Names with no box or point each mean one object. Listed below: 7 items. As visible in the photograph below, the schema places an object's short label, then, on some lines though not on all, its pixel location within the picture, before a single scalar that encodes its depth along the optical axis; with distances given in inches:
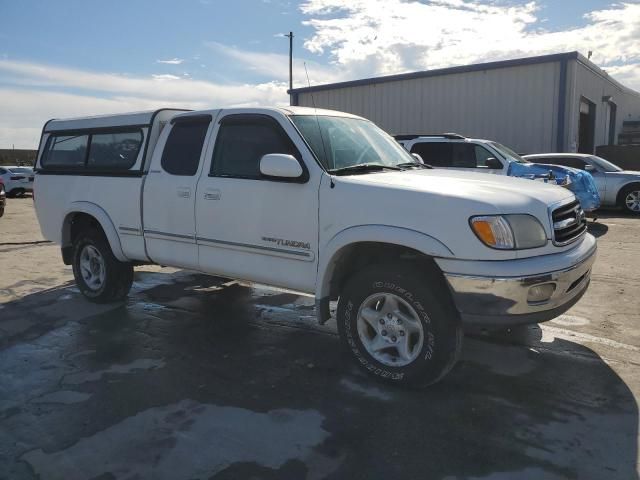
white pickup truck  132.0
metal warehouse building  691.4
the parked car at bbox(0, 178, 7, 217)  518.2
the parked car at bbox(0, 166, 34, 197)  841.5
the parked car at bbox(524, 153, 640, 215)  520.4
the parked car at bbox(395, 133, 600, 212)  419.5
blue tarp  413.1
